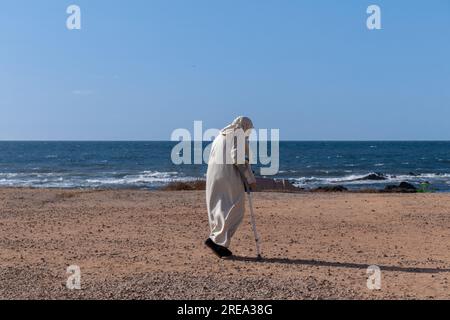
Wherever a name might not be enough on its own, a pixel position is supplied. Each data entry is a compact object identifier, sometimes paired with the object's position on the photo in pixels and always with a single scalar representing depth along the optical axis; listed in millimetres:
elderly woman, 9406
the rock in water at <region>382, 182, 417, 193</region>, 27686
